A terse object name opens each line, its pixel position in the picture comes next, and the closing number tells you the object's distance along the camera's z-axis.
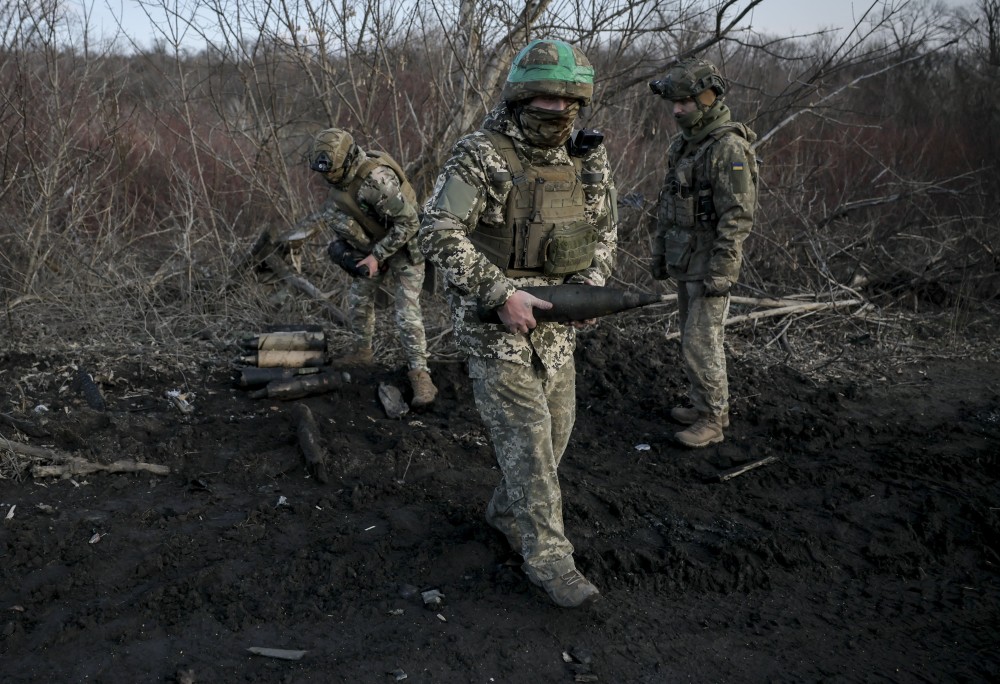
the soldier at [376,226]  5.52
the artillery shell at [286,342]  5.84
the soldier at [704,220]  4.63
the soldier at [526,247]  2.95
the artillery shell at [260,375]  5.63
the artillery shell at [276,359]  5.79
